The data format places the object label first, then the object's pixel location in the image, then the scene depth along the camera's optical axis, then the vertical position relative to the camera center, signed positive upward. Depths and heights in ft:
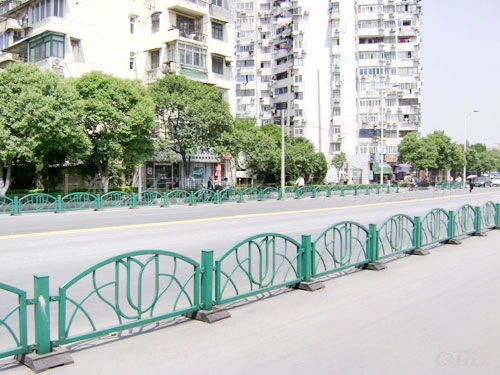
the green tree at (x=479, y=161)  263.41 +7.47
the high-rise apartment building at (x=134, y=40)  96.63 +33.01
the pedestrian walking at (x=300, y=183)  115.83 -2.04
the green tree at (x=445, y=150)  196.95 +10.29
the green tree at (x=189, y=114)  91.71 +13.32
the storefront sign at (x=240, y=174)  156.44 +0.70
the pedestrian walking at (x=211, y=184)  99.24 -1.71
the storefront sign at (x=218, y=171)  124.36 +1.49
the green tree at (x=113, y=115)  78.84 +11.19
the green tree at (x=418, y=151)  187.62 +9.46
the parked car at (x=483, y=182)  199.41 -4.28
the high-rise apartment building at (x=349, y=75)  202.69 +46.70
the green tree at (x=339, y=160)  181.98 +5.81
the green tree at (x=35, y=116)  66.28 +9.59
